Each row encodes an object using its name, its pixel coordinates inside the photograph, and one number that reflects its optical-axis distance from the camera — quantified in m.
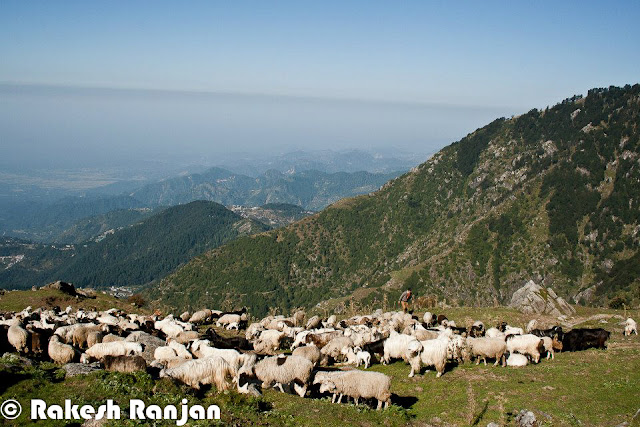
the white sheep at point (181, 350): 19.44
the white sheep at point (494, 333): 23.19
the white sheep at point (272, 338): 26.61
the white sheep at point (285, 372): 16.81
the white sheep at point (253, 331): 29.50
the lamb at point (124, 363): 16.36
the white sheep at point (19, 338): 20.59
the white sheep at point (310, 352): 21.30
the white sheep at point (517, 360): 20.39
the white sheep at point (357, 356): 21.95
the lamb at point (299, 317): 37.18
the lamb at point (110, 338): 21.78
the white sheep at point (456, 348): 20.45
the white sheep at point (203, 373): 15.93
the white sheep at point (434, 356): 19.35
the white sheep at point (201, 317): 39.74
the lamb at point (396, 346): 21.61
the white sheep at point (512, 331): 23.47
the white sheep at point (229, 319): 37.00
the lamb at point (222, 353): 17.44
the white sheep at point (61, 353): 18.95
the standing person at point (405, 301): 34.25
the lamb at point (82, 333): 23.62
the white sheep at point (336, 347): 23.33
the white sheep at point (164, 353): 19.30
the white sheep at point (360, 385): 15.87
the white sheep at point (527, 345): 21.09
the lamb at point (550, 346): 21.66
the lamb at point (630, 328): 25.89
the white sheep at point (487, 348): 20.80
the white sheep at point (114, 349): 19.47
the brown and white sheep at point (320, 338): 24.88
